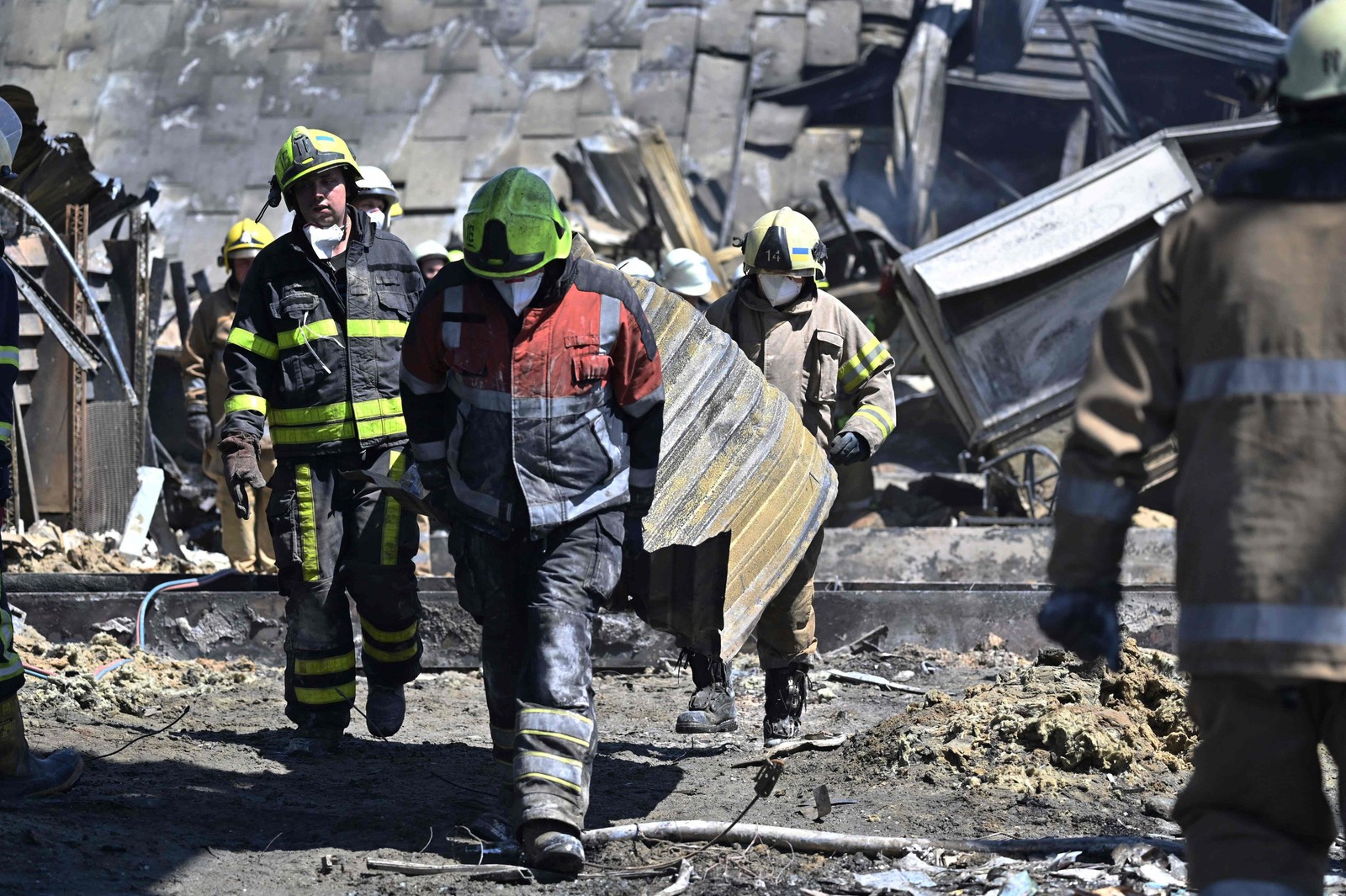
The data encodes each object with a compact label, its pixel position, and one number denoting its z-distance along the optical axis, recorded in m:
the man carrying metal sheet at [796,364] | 11.36
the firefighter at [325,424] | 10.59
